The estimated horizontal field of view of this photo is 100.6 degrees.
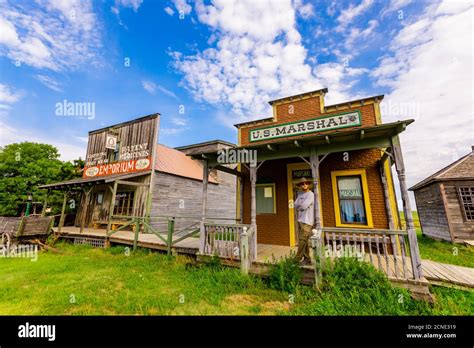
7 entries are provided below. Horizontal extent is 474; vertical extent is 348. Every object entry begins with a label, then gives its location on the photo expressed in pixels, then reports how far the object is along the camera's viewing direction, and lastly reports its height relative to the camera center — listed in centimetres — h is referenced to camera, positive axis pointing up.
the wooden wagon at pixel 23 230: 905 -82
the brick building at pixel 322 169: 497 +157
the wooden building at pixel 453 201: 1066 +75
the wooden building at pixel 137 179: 1203 +218
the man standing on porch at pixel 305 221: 487 -19
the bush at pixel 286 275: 460 -146
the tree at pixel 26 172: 1653 +350
